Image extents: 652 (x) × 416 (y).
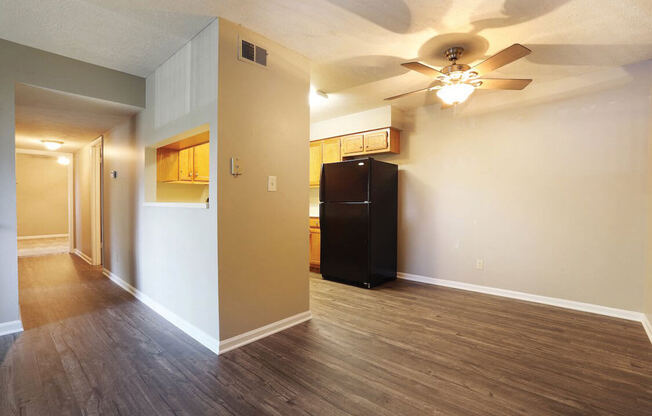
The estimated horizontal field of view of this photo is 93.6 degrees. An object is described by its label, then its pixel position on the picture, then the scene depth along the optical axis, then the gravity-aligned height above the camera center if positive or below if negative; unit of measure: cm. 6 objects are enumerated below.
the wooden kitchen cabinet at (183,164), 350 +42
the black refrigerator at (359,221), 397 -28
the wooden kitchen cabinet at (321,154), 487 +74
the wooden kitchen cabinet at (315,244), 481 -70
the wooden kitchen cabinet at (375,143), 430 +83
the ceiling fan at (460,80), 237 +101
